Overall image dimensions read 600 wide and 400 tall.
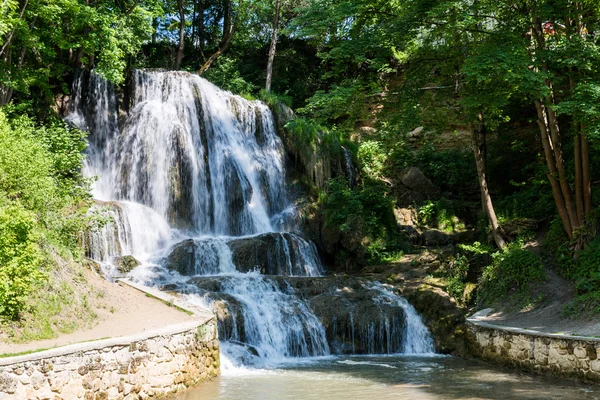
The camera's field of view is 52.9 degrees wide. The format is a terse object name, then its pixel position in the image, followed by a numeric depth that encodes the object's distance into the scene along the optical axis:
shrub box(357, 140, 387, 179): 23.67
